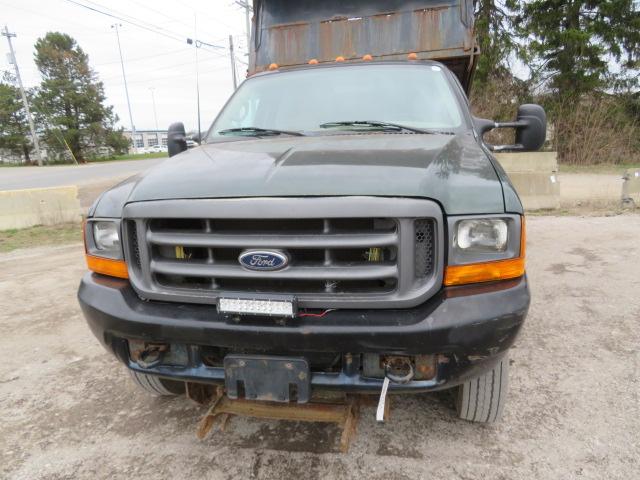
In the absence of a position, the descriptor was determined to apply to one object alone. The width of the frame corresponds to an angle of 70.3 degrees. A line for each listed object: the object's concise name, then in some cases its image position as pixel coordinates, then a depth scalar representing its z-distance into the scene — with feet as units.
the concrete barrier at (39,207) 29.17
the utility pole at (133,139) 182.60
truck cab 5.95
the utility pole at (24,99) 134.45
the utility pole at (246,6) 78.80
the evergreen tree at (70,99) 148.87
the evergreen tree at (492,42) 57.98
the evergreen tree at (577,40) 58.29
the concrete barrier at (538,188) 28.71
